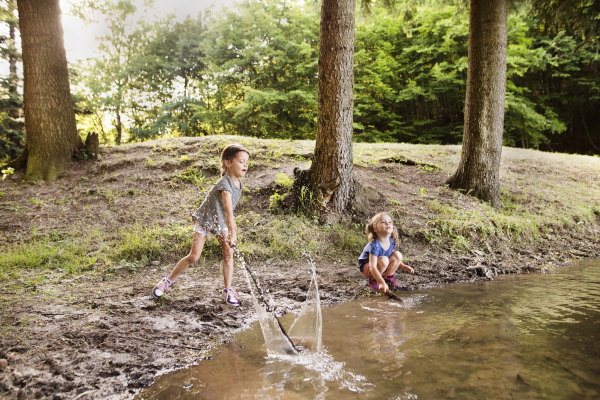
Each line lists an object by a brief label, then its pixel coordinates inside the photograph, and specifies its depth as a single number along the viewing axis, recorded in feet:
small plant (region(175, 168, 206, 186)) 28.63
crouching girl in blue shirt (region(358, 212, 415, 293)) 14.84
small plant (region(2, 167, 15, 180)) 25.52
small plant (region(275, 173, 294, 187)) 25.41
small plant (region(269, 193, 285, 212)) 23.67
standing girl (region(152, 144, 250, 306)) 12.71
